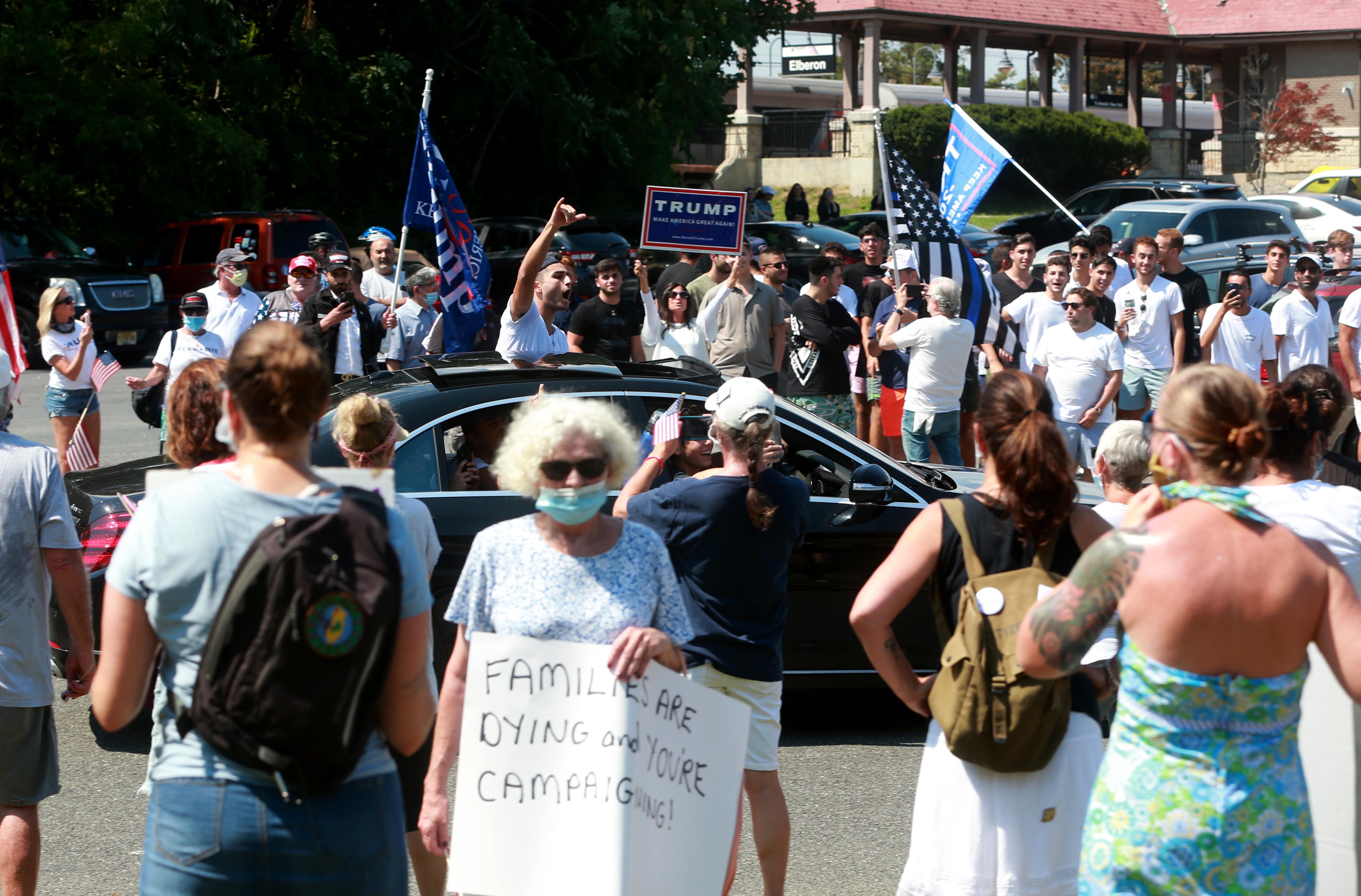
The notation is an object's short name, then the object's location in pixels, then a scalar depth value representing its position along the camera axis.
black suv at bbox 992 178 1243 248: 26.45
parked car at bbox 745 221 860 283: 23.42
